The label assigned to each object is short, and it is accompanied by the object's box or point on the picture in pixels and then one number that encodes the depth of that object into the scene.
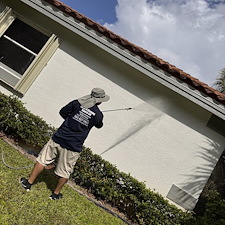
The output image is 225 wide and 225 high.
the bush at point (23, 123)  5.61
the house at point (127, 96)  5.40
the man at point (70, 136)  3.87
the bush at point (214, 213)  4.59
